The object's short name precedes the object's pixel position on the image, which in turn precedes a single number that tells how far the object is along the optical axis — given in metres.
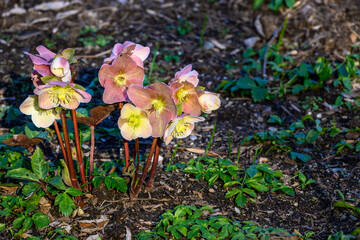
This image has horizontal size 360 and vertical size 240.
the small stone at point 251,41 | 4.61
